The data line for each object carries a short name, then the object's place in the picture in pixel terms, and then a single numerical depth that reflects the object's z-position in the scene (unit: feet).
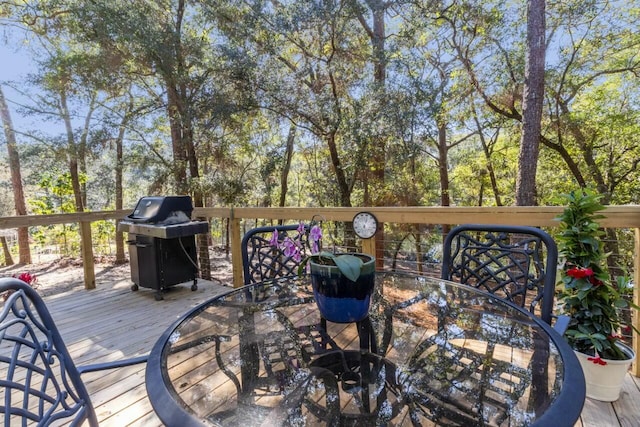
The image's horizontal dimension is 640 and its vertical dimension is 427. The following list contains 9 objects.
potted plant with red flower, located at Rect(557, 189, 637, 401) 5.31
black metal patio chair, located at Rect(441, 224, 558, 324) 4.65
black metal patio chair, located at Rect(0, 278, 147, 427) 2.25
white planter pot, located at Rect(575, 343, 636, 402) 5.22
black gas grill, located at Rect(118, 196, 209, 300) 9.98
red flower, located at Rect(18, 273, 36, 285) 8.13
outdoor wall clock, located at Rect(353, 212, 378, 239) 8.59
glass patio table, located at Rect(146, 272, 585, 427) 2.37
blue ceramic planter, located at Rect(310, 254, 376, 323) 3.40
